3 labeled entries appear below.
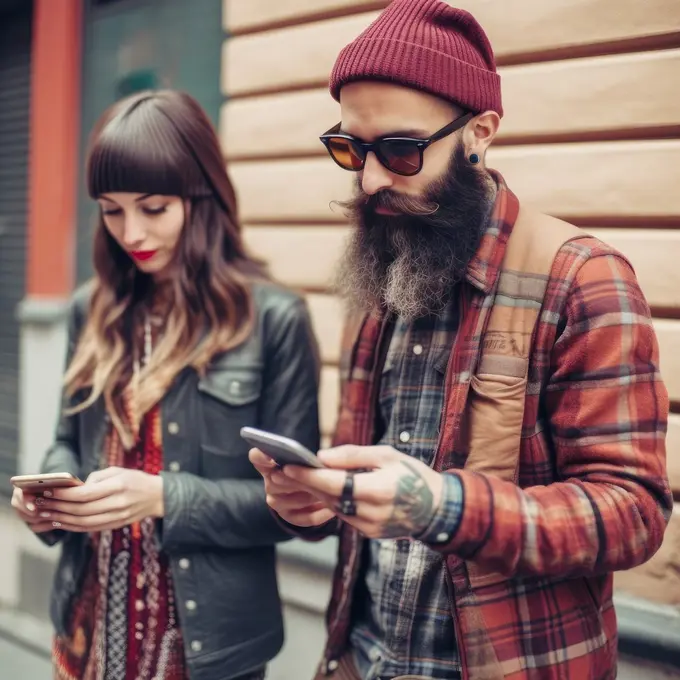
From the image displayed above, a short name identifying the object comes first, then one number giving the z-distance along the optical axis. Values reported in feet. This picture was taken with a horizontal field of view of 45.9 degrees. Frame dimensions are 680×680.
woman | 7.40
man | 4.76
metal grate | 18.74
